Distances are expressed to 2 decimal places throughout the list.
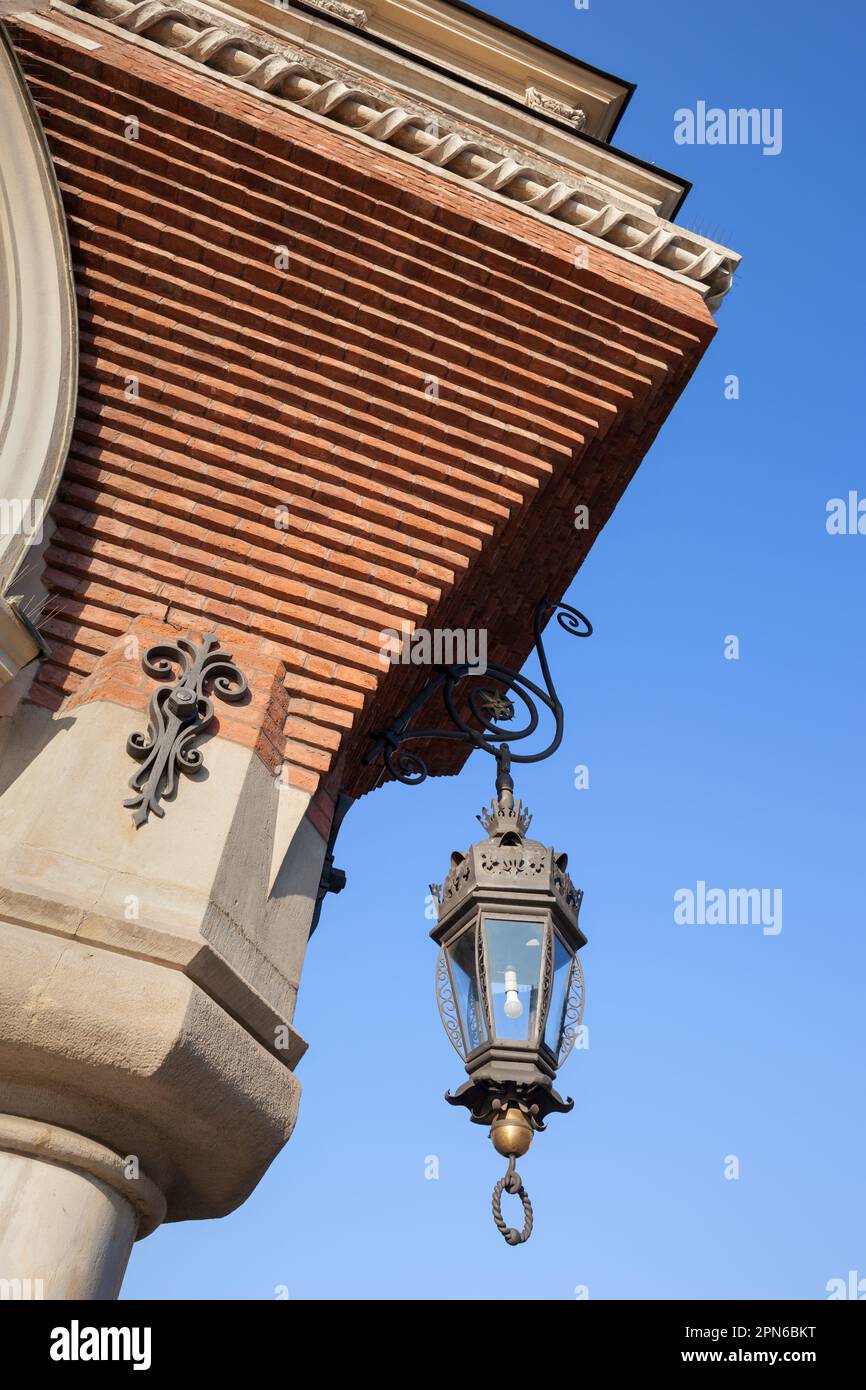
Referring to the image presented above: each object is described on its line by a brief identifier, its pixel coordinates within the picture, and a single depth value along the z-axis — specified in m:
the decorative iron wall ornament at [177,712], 3.37
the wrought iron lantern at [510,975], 3.16
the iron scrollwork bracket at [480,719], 4.39
